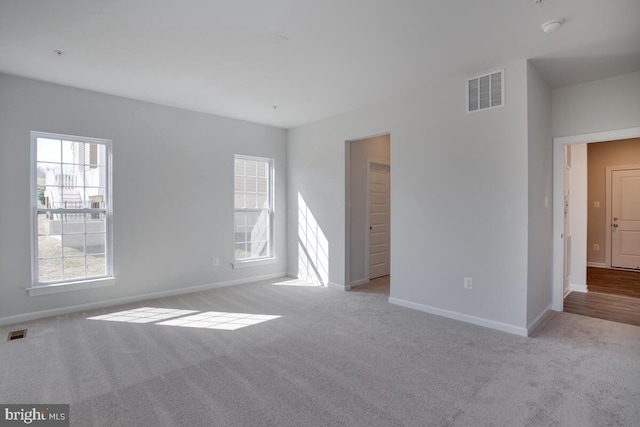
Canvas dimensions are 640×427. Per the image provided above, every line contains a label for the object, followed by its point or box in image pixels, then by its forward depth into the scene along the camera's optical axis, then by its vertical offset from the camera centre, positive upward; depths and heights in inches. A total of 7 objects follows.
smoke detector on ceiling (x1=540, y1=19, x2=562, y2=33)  101.7 +58.4
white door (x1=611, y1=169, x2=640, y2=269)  252.7 -3.7
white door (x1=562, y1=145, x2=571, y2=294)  172.7 -4.0
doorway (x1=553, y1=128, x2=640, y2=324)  158.2 -18.9
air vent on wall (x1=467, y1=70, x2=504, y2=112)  136.9 +51.6
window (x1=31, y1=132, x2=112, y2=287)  154.9 +2.6
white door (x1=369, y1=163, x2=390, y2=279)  228.4 -4.5
